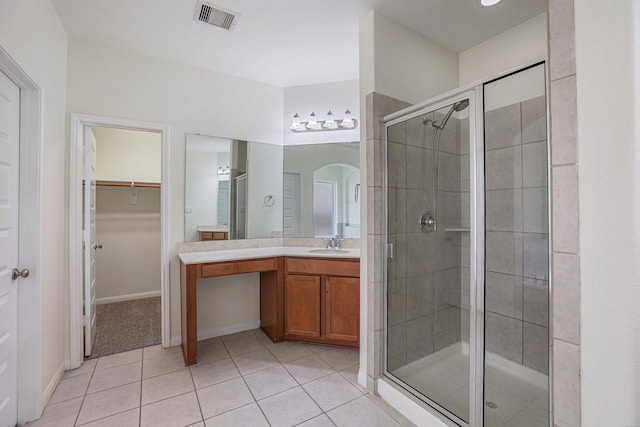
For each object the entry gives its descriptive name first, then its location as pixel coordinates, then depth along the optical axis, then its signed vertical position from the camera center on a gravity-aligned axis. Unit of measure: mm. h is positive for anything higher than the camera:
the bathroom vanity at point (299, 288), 2361 -655
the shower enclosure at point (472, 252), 1477 -235
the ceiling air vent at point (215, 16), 1982 +1426
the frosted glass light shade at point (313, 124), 3074 +965
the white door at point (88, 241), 2402 -229
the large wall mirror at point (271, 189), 2830 +265
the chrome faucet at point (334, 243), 2959 -292
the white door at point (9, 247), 1507 -180
